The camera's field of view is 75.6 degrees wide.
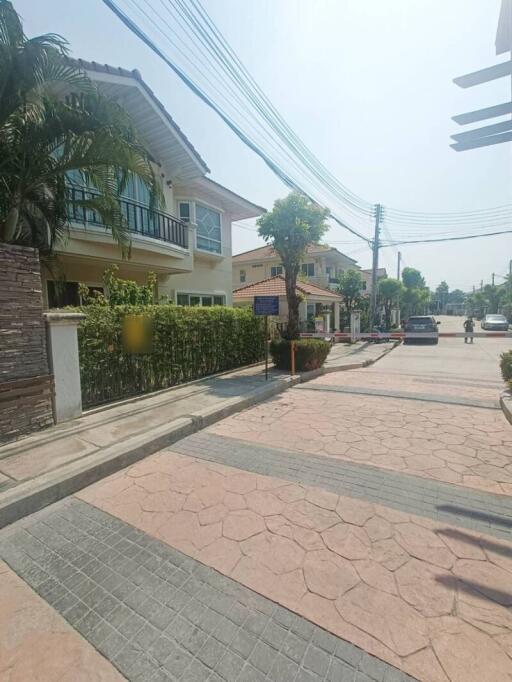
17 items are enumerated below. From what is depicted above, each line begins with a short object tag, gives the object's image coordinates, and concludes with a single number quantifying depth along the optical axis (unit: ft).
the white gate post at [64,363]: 15.69
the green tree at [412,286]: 121.49
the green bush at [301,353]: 31.50
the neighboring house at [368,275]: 160.02
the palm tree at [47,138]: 13.03
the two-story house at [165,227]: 28.99
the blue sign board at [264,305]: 26.66
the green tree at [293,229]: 31.58
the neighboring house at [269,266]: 90.94
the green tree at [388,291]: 95.35
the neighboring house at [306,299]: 61.36
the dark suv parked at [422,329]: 67.62
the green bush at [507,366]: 23.22
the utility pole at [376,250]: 70.99
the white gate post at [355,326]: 66.47
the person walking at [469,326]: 75.66
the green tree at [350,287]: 84.58
